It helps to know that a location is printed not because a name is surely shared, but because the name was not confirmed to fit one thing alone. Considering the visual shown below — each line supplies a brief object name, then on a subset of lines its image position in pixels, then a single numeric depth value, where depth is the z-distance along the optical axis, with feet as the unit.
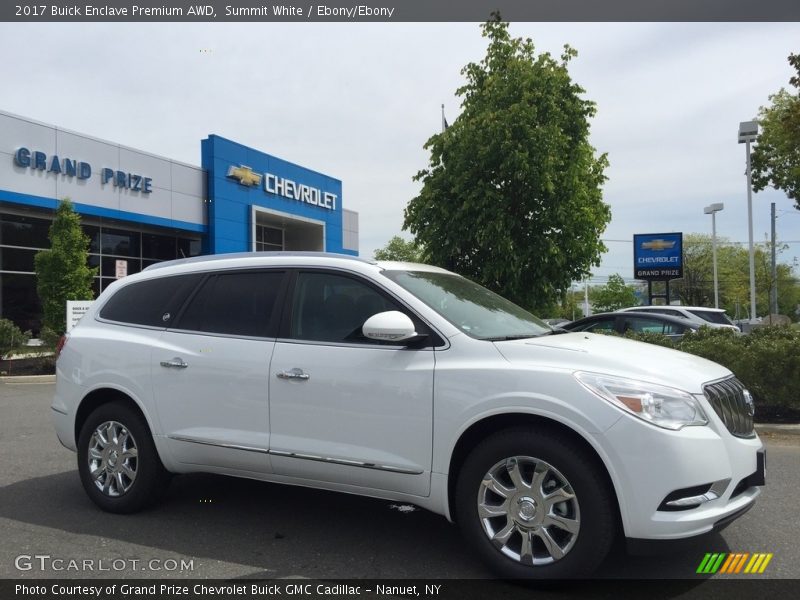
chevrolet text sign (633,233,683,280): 93.12
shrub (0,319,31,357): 52.85
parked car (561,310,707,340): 40.34
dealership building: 69.46
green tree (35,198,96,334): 57.93
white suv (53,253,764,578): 10.84
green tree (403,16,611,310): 41.88
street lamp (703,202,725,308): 116.24
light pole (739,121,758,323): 74.38
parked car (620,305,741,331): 49.11
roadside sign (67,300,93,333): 53.98
